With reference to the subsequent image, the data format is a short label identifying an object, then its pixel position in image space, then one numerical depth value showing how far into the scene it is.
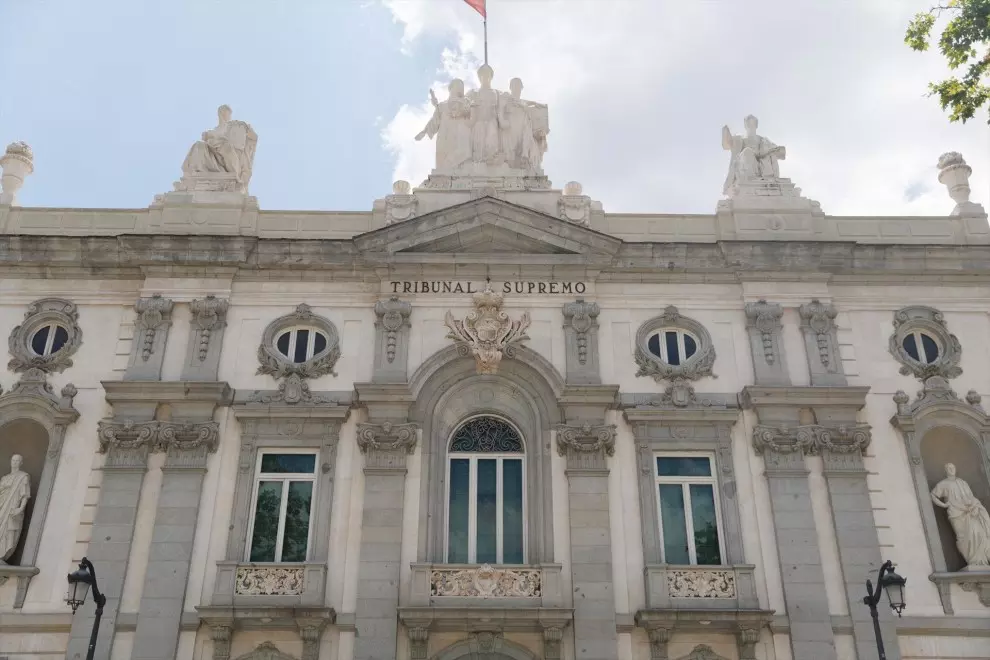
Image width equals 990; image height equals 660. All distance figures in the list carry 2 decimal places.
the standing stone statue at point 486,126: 22.45
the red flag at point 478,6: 24.56
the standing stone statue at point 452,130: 22.56
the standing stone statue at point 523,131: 22.53
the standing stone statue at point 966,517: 17.78
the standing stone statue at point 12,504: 17.78
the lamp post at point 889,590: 14.62
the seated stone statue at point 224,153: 22.02
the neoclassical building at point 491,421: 17.14
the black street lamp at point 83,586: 14.64
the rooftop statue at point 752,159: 22.23
